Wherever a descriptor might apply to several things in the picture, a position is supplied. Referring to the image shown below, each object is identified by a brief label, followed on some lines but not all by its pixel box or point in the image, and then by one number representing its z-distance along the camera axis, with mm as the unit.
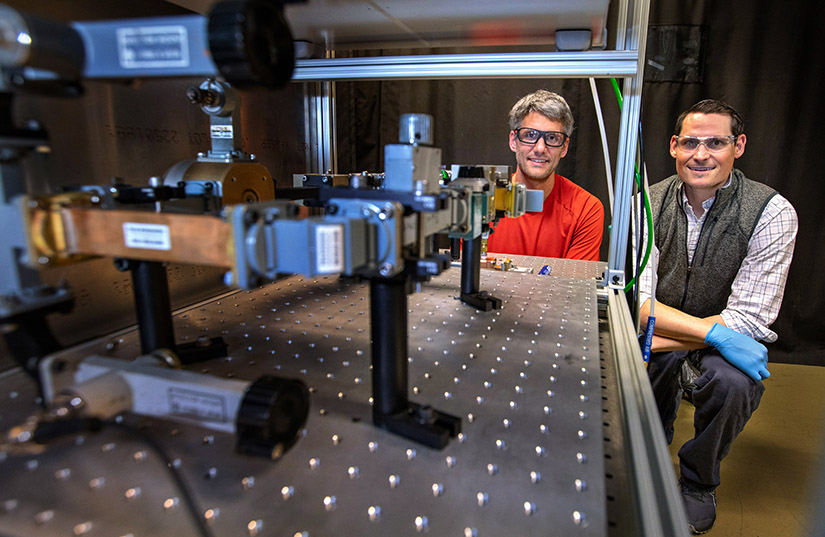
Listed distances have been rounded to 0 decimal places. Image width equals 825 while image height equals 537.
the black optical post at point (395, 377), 551
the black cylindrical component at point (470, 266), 1079
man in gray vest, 1616
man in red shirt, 2023
